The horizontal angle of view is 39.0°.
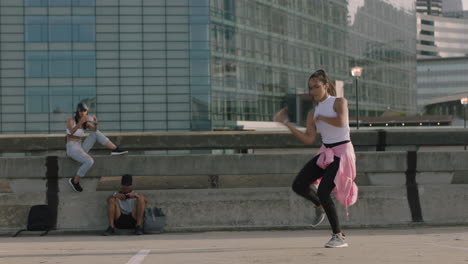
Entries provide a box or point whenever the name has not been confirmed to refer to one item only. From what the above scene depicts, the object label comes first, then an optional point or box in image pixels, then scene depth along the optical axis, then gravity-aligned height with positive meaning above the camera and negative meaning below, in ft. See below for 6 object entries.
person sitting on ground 27.61 -2.39
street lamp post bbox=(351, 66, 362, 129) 111.04 +13.17
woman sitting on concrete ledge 28.60 +0.58
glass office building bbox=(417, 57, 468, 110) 566.77 +62.60
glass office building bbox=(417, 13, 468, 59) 641.81 +109.07
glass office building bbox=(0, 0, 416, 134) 200.64 +27.56
